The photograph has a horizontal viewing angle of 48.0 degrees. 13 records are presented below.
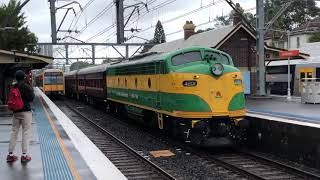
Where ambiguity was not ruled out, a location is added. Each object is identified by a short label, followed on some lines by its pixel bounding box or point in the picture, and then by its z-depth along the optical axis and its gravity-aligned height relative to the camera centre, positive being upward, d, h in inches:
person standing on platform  256.2 -21.6
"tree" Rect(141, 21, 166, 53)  2220.3 +343.6
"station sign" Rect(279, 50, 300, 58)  672.5 +52.6
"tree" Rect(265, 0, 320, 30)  2544.8 +479.1
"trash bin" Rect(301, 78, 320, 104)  534.1 -16.8
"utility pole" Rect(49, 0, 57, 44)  897.1 +156.2
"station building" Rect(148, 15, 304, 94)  803.6 +85.1
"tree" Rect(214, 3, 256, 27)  2474.4 +458.6
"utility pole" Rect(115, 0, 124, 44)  875.8 +152.4
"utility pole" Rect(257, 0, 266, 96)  678.4 +65.2
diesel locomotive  368.2 -13.7
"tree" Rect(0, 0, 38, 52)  1081.8 +159.3
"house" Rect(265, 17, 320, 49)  2071.1 +273.7
